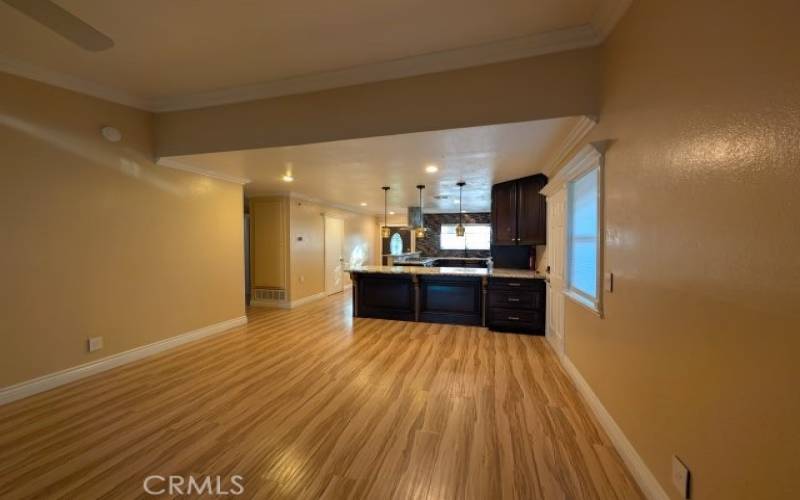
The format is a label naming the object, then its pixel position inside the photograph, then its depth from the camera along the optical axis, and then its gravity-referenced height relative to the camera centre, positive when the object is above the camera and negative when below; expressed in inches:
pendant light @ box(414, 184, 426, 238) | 276.8 +16.3
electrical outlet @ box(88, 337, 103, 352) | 113.8 -38.4
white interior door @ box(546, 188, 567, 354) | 130.6 -8.7
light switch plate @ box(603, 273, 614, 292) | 77.9 -9.8
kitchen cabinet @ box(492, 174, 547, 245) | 174.6 +20.6
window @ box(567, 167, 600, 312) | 95.3 +2.4
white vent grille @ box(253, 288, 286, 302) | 236.2 -39.7
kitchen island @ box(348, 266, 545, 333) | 167.8 -32.0
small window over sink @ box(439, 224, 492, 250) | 387.5 +9.6
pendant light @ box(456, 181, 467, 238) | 219.0 +11.4
